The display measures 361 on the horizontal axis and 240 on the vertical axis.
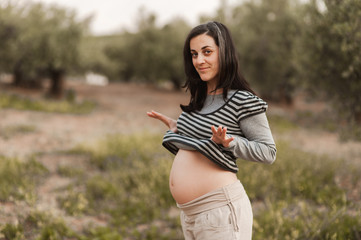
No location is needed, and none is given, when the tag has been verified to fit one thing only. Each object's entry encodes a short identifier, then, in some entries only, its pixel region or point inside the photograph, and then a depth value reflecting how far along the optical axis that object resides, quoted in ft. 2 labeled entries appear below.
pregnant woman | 7.01
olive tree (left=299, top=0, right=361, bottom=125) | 18.20
